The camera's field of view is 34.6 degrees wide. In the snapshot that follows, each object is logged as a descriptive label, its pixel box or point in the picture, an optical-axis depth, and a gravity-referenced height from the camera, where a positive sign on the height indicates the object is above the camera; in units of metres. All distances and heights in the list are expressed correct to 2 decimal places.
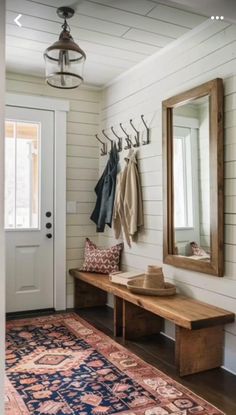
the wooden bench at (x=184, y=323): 2.39 -0.79
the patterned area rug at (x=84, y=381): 2.02 -1.04
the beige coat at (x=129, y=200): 3.41 +0.10
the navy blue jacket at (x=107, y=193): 3.83 +0.18
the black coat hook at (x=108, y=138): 3.97 +0.78
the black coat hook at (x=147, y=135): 3.37 +0.68
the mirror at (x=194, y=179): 2.54 +0.24
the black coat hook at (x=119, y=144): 3.82 +0.68
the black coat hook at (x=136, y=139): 3.52 +0.67
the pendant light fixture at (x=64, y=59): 2.43 +1.00
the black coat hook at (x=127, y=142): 3.64 +0.67
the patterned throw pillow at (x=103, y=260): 3.75 -0.49
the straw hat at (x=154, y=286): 2.84 -0.57
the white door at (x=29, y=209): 3.74 +0.02
